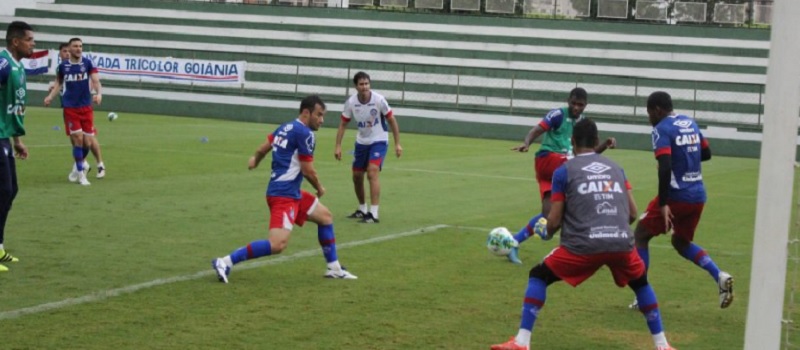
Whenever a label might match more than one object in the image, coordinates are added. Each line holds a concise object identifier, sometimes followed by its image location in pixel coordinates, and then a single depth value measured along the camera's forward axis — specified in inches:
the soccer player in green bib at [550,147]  493.0
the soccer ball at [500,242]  479.5
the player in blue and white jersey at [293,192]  415.2
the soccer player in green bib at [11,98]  427.5
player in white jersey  620.4
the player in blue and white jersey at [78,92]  733.9
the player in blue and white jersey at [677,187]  385.1
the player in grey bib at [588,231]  311.7
